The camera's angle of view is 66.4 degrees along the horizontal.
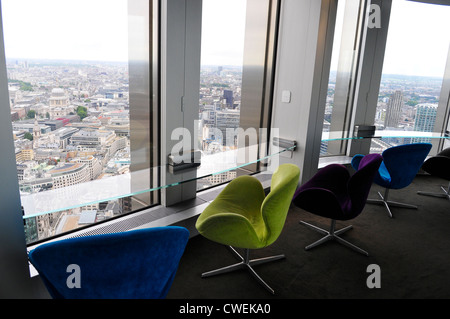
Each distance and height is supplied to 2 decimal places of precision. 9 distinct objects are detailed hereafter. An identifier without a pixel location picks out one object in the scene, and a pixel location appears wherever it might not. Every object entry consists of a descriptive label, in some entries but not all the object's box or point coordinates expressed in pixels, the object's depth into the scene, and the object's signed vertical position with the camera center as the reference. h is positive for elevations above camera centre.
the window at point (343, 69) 4.14 +0.17
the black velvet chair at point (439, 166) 3.97 -0.89
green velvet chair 2.16 -0.92
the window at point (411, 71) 4.61 +0.22
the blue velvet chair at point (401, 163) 3.49 -0.78
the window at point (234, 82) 3.01 -0.05
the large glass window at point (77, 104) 1.97 -0.23
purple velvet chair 2.69 -0.92
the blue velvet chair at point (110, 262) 1.41 -0.80
